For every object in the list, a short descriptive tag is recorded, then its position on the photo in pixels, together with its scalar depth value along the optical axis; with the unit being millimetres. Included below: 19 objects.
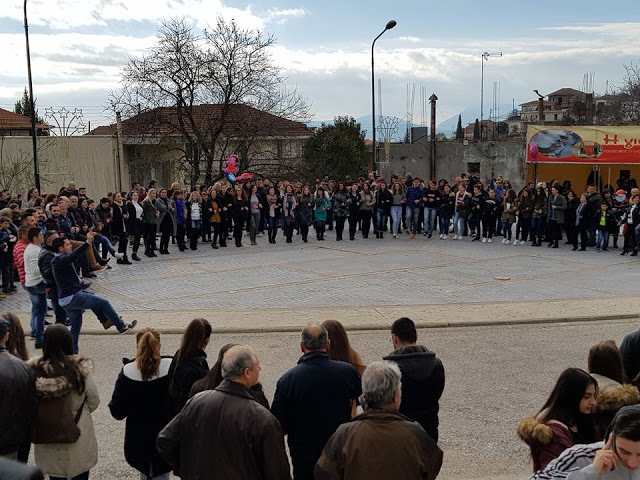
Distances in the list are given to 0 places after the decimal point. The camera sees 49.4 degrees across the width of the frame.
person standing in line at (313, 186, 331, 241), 21938
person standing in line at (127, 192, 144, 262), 18531
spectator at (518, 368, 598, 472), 4035
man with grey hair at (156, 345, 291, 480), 4051
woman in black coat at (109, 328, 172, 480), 5348
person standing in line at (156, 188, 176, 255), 19234
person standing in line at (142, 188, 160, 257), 18828
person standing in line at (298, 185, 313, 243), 21672
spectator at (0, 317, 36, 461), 4859
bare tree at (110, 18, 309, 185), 31328
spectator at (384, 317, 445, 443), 5234
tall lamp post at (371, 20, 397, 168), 31894
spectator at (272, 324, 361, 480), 4832
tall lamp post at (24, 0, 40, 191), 26242
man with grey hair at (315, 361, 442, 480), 3750
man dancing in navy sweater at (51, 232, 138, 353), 9789
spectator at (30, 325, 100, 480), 5172
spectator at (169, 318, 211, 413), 5355
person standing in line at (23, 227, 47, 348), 10477
